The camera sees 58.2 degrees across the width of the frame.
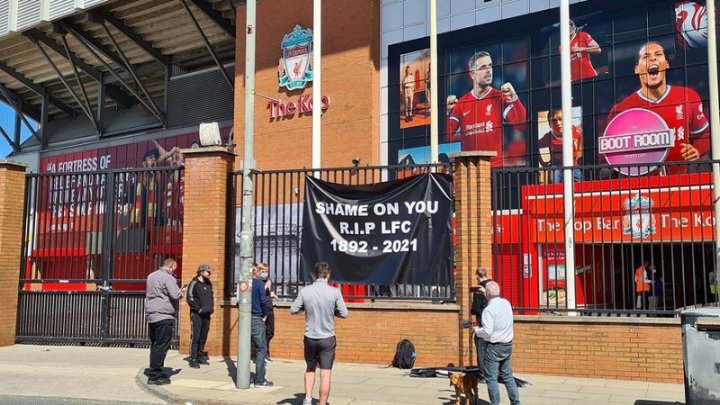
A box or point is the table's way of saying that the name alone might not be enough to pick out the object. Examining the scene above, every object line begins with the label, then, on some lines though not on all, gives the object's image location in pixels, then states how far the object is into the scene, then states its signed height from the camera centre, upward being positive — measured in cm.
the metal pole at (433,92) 2028 +505
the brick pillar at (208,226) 1156 +46
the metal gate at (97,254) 1276 -4
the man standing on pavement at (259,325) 888 -107
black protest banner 1080 +35
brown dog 753 -156
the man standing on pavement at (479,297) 943 -69
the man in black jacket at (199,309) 1052 -94
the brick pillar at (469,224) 1027 +43
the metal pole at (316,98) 2184 +518
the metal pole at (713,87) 1506 +392
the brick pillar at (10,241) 1298 +23
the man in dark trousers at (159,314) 886 -85
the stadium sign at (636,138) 2227 +392
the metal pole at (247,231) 877 +28
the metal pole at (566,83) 1608 +426
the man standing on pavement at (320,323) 714 -80
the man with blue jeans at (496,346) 693 -102
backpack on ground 1033 -166
